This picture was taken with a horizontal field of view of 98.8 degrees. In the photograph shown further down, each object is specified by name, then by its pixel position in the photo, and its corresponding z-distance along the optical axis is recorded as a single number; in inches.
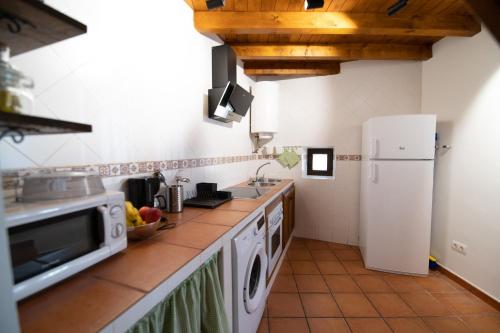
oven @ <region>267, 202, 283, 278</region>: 69.6
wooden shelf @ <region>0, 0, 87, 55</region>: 18.8
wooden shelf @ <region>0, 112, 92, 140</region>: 16.4
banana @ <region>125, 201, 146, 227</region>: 35.9
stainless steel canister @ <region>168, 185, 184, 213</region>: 52.9
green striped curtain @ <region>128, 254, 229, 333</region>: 24.3
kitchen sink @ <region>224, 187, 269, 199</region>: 77.0
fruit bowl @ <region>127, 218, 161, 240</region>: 35.0
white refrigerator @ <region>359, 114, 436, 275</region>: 80.3
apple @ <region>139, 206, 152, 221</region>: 39.5
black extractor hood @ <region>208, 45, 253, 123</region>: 74.8
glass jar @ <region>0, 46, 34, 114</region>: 18.3
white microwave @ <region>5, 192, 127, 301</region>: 20.0
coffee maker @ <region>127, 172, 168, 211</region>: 45.3
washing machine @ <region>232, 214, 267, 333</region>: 43.6
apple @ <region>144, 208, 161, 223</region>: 39.3
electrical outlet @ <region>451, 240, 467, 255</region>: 77.7
